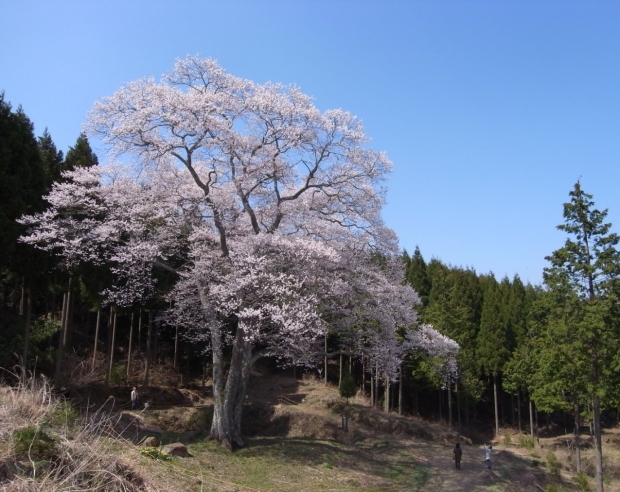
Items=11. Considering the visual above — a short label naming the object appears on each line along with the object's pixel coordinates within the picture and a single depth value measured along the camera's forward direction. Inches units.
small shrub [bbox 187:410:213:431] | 822.8
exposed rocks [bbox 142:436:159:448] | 402.9
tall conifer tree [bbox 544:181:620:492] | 652.1
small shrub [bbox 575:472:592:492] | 690.2
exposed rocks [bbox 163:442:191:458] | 453.4
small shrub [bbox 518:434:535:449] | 1113.9
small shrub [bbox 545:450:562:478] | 725.9
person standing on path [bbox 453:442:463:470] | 665.6
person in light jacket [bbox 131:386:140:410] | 829.8
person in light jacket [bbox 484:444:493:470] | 666.2
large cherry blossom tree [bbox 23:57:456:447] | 569.3
